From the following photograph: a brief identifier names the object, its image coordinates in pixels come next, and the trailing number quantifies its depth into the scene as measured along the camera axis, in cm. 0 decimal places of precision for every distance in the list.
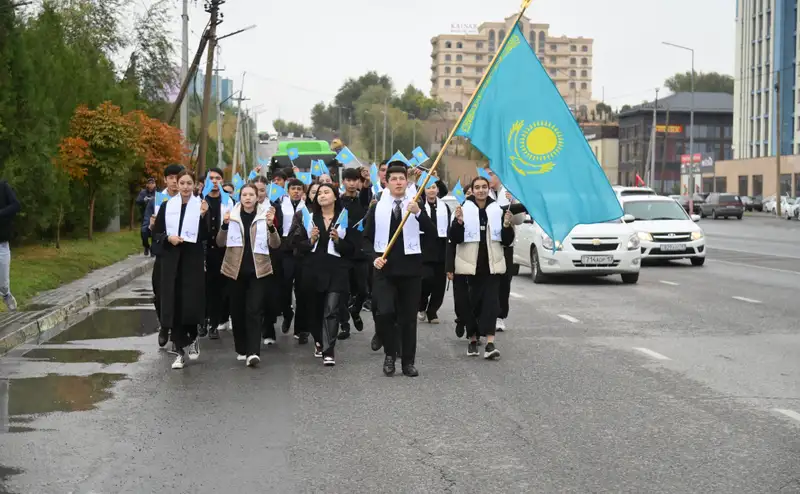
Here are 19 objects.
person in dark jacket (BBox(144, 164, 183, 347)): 1128
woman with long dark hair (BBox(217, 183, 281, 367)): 1141
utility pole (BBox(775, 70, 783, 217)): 7612
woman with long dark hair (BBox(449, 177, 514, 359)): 1175
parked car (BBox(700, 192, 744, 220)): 7188
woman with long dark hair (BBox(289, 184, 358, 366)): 1144
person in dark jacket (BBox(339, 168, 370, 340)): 1202
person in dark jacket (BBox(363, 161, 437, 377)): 1062
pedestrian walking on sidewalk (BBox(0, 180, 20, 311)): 1496
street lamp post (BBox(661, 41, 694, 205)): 7841
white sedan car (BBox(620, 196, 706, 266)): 2614
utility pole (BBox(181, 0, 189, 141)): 4147
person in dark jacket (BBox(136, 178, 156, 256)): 3092
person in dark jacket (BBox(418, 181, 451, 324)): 1355
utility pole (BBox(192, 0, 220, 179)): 4072
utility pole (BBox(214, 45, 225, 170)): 6158
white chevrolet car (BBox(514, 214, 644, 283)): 2138
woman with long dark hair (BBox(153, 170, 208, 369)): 1121
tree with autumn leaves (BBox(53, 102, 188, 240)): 2970
